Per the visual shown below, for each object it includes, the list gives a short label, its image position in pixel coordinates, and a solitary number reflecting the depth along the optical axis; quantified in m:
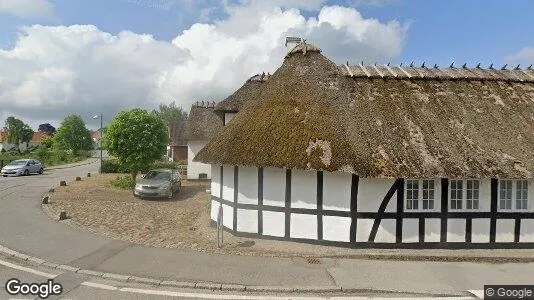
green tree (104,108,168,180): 22.19
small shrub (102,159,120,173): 34.71
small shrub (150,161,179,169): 35.53
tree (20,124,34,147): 72.56
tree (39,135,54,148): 72.59
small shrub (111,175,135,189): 23.12
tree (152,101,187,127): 86.25
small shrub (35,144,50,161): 48.57
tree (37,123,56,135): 121.36
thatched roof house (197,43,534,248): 10.21
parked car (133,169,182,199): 19.45
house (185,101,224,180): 28.98
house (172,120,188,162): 41.43
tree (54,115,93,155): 63.53
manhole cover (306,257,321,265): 9.12
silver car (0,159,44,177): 30.11
